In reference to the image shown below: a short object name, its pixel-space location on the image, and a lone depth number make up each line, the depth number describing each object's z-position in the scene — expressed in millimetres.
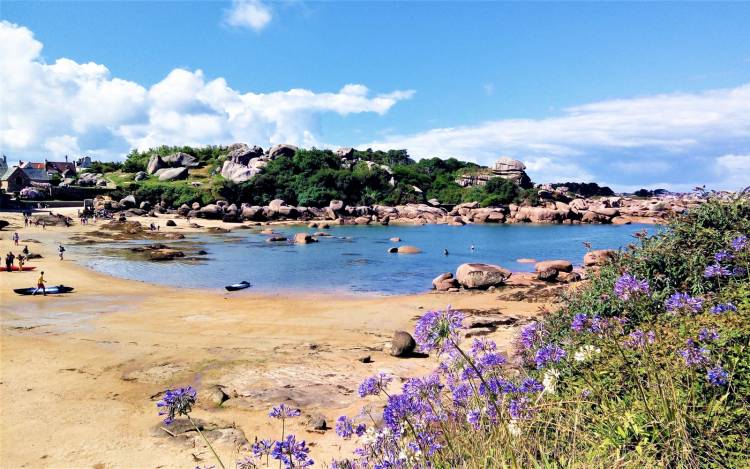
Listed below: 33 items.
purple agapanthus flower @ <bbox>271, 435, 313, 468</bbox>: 3240
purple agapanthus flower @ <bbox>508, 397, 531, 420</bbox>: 3545
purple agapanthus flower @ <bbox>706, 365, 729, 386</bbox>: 3539
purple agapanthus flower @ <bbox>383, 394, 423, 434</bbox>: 3637
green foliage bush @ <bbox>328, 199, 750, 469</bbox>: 3586
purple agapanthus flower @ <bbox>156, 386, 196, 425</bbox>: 3268
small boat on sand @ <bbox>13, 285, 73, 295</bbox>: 20844
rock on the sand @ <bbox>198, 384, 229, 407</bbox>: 9599
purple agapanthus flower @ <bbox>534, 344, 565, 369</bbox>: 4002
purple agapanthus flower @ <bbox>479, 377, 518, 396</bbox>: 3818
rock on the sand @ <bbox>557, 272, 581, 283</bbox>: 25005
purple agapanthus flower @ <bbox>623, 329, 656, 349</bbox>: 4064
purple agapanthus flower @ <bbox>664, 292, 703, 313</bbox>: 4098
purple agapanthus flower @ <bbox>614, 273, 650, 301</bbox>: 4074
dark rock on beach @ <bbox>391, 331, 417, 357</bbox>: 12719
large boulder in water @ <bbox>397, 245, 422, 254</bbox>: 42312
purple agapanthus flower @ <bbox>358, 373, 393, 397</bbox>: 3756
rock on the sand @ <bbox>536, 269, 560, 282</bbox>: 25567
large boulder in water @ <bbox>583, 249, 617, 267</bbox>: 25591
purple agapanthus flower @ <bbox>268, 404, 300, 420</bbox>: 3727
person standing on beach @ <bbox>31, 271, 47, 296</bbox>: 20830
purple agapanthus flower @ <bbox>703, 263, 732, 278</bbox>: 4537
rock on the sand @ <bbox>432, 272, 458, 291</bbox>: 25038
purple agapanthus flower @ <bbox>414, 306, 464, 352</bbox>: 3637
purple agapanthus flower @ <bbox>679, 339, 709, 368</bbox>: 3736
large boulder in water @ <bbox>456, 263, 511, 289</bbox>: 24266
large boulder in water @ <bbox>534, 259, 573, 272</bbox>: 26034
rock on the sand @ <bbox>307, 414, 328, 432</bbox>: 8431
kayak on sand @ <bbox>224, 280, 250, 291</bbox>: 24531
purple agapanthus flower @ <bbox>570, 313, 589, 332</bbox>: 4005
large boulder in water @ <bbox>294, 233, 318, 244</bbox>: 49156
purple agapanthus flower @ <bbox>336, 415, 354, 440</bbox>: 3782
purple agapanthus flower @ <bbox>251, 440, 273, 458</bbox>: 3438
